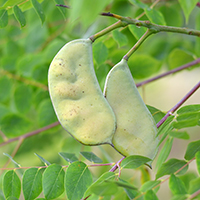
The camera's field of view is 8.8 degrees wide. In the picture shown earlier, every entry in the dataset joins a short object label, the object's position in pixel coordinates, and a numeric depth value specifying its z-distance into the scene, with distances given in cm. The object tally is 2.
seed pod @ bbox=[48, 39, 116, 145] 109
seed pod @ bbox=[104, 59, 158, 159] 110
